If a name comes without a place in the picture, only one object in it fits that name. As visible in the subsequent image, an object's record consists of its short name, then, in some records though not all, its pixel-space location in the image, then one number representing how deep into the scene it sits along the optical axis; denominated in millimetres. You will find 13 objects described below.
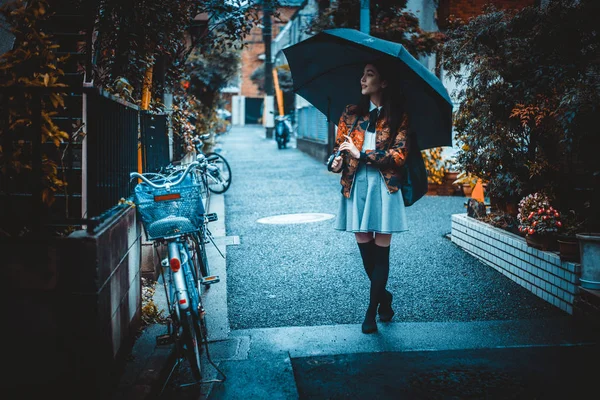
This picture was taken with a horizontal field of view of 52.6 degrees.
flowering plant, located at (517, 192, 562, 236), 5574
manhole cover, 9891
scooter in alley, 27641
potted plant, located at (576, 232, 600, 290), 4820
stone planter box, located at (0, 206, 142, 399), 3205
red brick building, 58125
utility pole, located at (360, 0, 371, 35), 10662
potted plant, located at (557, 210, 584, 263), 5230
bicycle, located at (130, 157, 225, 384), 3736
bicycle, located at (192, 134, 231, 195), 11959
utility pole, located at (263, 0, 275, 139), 34344
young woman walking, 4551
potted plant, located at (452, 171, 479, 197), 12198
